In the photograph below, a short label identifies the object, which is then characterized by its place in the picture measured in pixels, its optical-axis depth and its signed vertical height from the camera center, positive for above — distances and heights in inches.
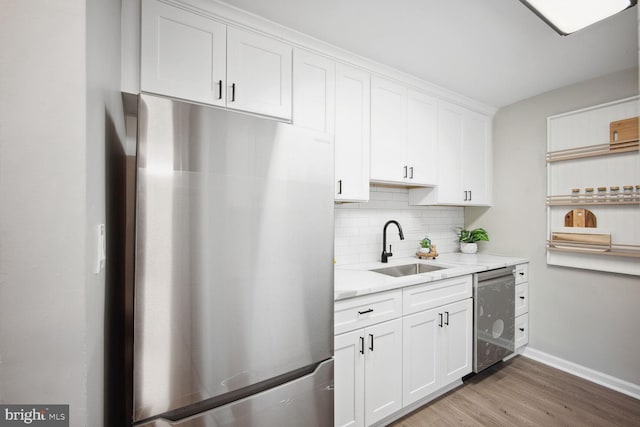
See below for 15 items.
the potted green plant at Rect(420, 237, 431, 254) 105.5 -11.7
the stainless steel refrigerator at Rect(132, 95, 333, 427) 35.5 -8.1
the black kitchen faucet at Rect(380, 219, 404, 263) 95.9 -11.4
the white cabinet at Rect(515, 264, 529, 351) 103.1 -33.9
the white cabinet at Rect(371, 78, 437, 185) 85.0 +26.0
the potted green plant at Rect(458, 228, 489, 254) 115.7 -9.8
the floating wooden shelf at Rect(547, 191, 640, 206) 83.5 +5.3
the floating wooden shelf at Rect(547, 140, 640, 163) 84.8 +21.0
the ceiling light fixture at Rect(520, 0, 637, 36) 57.2 +43.3
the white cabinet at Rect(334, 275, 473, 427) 61.1 -33.2
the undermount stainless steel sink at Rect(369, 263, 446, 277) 92.7 -18.5
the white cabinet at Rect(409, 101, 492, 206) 101.8 +21.1
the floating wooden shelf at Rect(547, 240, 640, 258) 84.2 -10.7
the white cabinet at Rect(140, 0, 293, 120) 54.2 +32.2
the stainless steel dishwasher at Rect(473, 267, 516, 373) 88.0 -33.0
